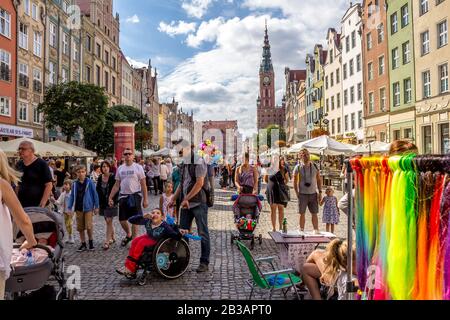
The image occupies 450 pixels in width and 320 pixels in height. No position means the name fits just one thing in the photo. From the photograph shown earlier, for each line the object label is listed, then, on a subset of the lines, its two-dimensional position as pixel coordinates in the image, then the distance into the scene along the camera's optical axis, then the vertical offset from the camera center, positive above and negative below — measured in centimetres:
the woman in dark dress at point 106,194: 804 -42
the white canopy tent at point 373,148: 1722 +103
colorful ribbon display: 192 -30
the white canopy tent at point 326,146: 1588 +104
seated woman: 368 -96
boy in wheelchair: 544 -89
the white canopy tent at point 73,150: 1728 +113
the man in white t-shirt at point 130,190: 777 -31
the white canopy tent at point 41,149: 1422 +102
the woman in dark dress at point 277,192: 876 -43
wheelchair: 550 -122
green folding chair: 421 -114
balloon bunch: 1887 +132
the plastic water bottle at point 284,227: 554 -77
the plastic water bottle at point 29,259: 346 -74
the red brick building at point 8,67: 2364 +666
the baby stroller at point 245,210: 788 -74
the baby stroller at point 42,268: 331 -83
